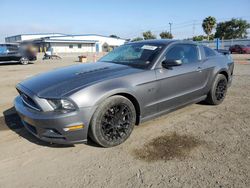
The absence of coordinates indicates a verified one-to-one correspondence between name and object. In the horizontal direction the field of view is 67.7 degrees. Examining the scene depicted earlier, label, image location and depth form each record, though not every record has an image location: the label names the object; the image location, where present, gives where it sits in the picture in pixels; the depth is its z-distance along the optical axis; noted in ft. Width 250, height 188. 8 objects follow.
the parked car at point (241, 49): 79.74
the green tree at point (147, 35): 202.73
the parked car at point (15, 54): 46.45
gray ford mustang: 7.86
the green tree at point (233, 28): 168.90
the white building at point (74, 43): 140.56
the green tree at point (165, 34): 185.69
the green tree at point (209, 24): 145.42
